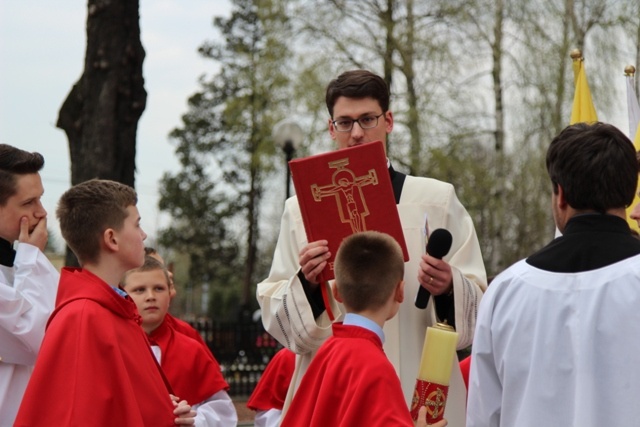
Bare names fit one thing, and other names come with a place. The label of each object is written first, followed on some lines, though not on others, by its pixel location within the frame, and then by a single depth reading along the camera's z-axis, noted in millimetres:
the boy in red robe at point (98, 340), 3652
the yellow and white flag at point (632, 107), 7875
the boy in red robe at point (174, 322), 5884
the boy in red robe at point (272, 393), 6520
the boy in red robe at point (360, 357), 3506
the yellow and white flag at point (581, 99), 8836
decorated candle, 3594
